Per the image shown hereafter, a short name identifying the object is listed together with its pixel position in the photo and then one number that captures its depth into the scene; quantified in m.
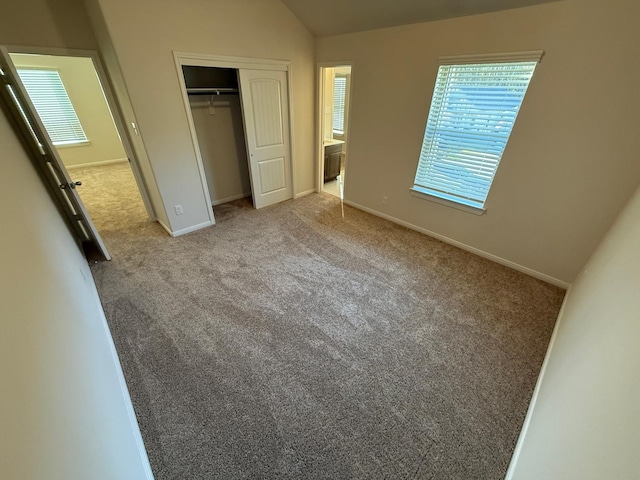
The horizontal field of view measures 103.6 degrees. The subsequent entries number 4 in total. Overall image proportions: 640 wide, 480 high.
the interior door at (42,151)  2.19
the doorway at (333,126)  4.21
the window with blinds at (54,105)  5.14
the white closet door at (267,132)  3.40
